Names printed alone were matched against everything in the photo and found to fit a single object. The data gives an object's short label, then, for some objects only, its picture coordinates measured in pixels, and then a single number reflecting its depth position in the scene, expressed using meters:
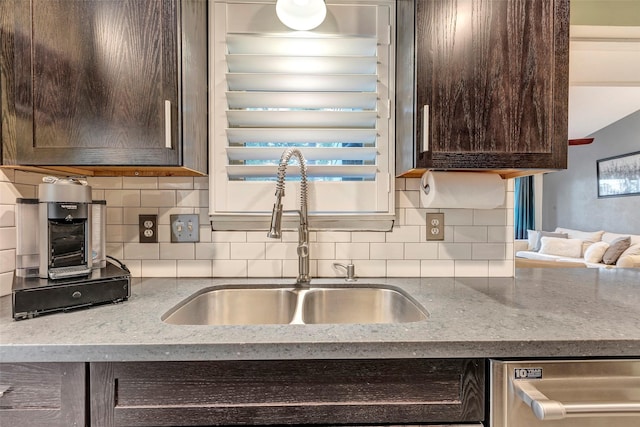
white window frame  1.23
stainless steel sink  1.16
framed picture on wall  4.51
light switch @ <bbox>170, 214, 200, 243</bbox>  1.27
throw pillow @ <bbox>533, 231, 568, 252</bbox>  5.23
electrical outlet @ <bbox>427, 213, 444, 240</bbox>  1.31
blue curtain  6.70
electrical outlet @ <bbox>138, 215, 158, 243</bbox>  1.26
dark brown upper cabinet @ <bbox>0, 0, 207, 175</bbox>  0.92
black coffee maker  0.87
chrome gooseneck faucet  1.07
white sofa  3.81
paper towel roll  1.15
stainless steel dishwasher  0.69
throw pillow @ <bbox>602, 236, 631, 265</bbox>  3.98
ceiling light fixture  1.08
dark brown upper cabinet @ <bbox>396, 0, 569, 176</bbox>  0.98
